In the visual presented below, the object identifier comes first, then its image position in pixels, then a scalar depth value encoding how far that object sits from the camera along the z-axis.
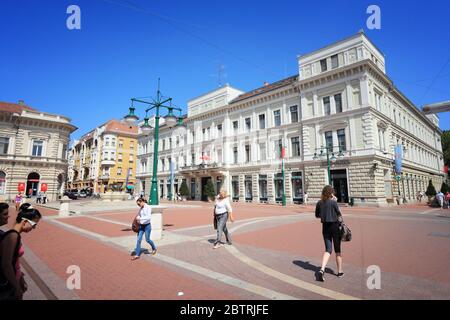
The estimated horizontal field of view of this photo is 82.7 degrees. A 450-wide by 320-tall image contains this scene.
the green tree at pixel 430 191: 31.09
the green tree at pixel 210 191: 36.91
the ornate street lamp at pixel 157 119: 9.61
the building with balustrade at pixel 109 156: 65.69
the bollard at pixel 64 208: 17.19
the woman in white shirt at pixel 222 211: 7.96
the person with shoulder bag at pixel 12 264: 2.41
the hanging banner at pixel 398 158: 25.72
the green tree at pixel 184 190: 41.60
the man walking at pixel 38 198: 35.88
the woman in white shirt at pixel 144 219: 6.97
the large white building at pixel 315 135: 25.33
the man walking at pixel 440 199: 23.07
